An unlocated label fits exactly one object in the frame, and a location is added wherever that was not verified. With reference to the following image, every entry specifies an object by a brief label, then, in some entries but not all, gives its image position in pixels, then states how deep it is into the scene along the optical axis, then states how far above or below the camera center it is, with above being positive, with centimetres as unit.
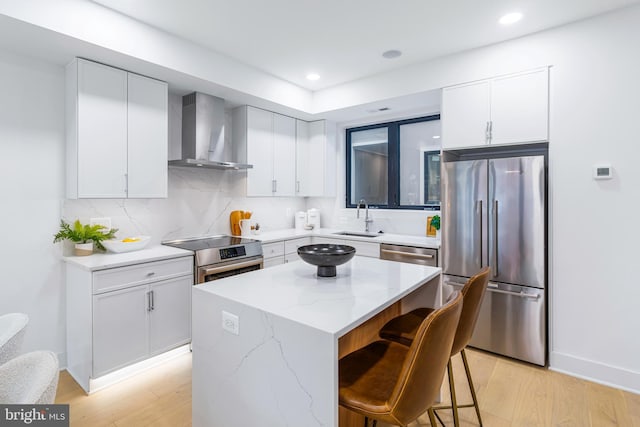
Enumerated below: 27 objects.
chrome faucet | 444 -4
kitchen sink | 421 -28
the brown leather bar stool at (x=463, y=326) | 171 -64
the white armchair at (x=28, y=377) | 94 -49
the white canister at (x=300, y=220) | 471 -11
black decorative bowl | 186 -25
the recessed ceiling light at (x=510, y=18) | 252 +147
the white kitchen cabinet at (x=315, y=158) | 453 +73
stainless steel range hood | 332 +81
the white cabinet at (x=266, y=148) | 388 +76
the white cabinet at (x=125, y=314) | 242 -80
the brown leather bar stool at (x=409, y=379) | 116 -66
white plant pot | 273 -30
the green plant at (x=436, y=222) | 363 -11
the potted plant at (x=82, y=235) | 264 -19
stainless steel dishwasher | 333 -43
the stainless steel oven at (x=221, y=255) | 300 -41
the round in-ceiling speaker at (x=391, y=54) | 316 +150
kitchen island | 125 -54
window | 411 +63
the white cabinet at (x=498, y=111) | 277 +88
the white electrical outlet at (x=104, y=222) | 286 -9
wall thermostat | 254 +31
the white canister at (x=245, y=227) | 396 -18
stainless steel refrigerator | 274 -27
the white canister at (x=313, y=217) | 472 -7
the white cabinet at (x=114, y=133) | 256 +64
